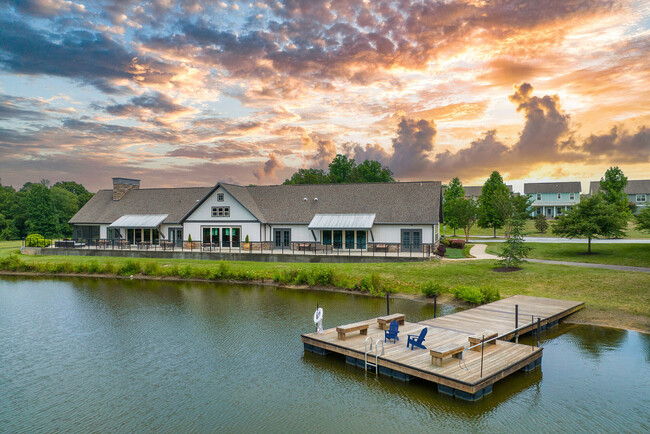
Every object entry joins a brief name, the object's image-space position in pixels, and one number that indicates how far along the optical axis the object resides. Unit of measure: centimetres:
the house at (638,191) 8312
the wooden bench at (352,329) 1545
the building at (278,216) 3722
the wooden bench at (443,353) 1259
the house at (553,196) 8131
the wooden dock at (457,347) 1220
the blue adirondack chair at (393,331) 1491
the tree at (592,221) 3272
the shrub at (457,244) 4097
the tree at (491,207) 5184
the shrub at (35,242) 4478
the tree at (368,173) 7712
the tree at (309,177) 7750
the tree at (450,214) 5191
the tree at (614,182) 6370
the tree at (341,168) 8081
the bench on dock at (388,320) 1681
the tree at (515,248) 2775
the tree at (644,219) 2892
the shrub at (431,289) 2338
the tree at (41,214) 7025
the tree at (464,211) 4988
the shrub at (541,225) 5491
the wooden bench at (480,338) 1390
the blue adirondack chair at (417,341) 1417
